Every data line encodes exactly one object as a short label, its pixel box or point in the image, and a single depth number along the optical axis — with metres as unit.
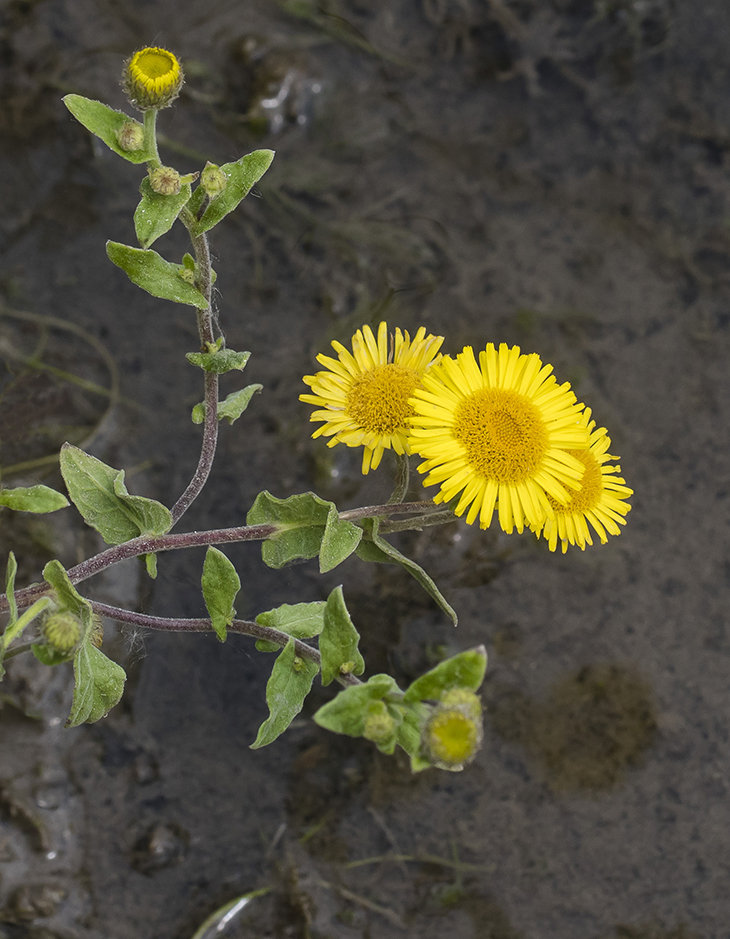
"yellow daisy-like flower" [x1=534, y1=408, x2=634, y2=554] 0.49
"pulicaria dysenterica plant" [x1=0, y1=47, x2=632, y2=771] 0.47
